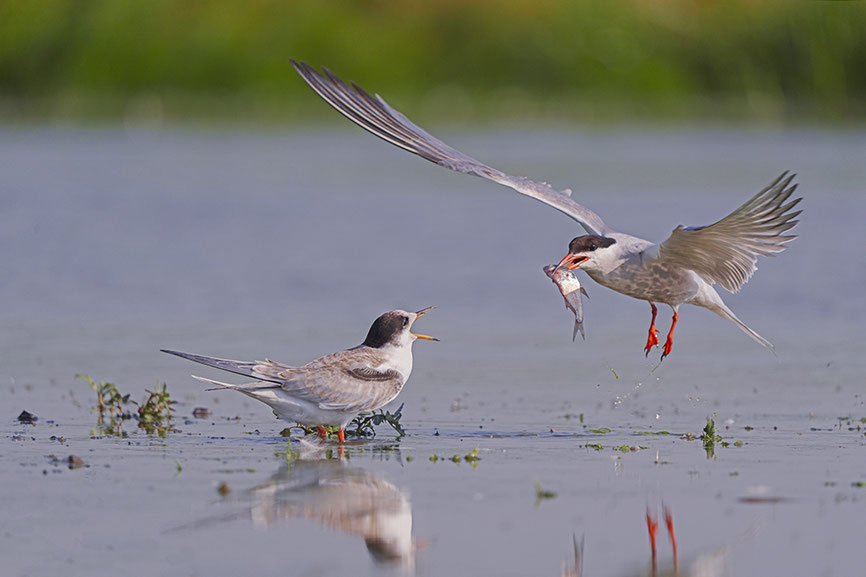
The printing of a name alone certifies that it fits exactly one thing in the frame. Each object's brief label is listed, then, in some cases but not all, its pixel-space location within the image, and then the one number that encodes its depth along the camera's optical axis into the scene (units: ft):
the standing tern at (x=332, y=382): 55.21
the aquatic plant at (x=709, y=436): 52.41
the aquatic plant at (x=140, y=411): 55.93
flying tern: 53.93
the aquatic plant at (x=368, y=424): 54.65
